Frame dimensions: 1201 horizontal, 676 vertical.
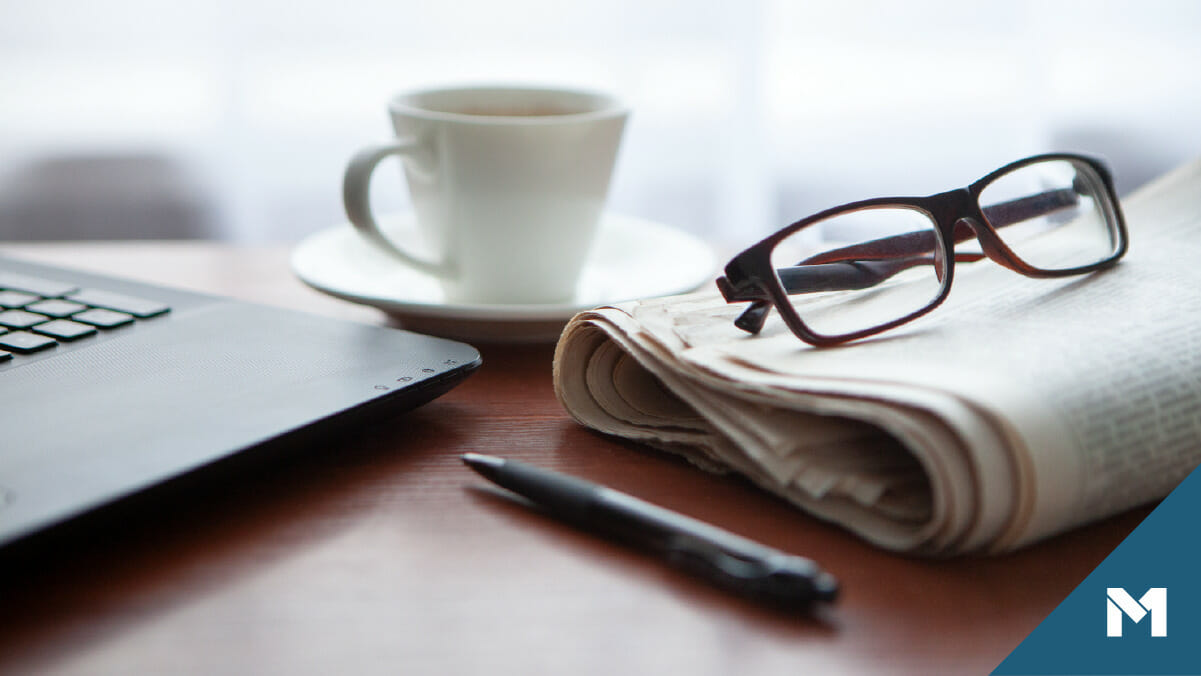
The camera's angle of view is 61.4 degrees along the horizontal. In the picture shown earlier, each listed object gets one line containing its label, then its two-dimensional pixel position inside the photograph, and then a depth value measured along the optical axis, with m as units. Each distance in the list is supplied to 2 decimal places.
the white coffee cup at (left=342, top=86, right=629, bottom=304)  0.55
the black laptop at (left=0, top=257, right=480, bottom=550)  0.32
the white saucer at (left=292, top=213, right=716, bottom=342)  0.52
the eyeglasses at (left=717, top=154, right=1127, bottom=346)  0.40
